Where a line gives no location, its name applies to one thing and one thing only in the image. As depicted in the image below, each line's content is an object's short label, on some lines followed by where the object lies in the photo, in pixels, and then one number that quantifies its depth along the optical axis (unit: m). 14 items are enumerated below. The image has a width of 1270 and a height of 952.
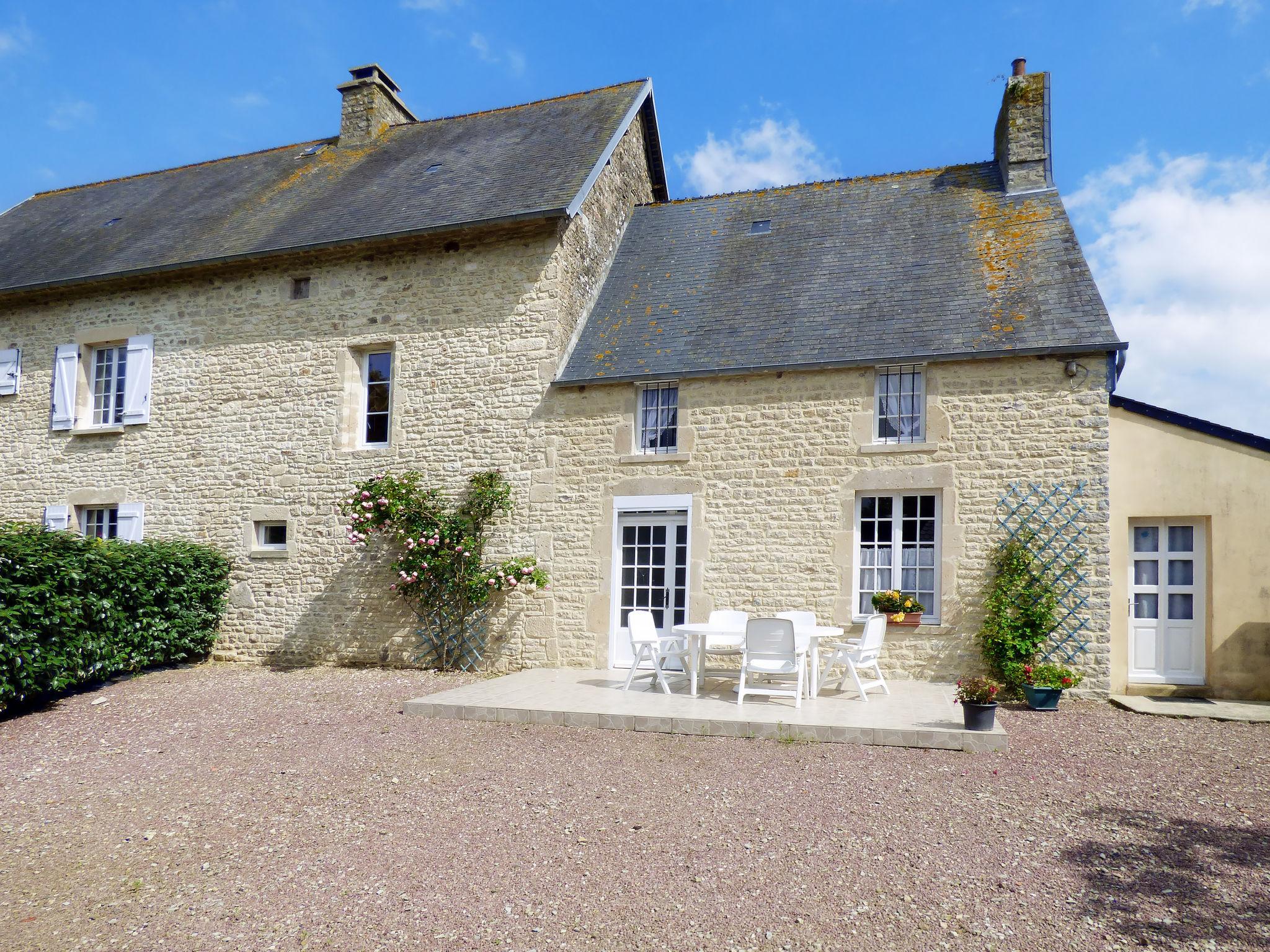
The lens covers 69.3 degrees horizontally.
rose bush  9.96
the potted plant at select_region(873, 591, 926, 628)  8.76
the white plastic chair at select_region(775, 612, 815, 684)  8.44
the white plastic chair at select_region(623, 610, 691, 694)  7.98
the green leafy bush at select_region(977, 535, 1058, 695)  8.28
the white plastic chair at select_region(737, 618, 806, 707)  7.25
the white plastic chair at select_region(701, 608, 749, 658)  8.24
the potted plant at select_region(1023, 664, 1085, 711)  7.91
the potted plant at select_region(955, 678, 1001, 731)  6.35
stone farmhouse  8.82
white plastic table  7.57
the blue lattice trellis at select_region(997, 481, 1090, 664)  8.41
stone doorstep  7.74
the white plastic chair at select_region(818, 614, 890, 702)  7.50
